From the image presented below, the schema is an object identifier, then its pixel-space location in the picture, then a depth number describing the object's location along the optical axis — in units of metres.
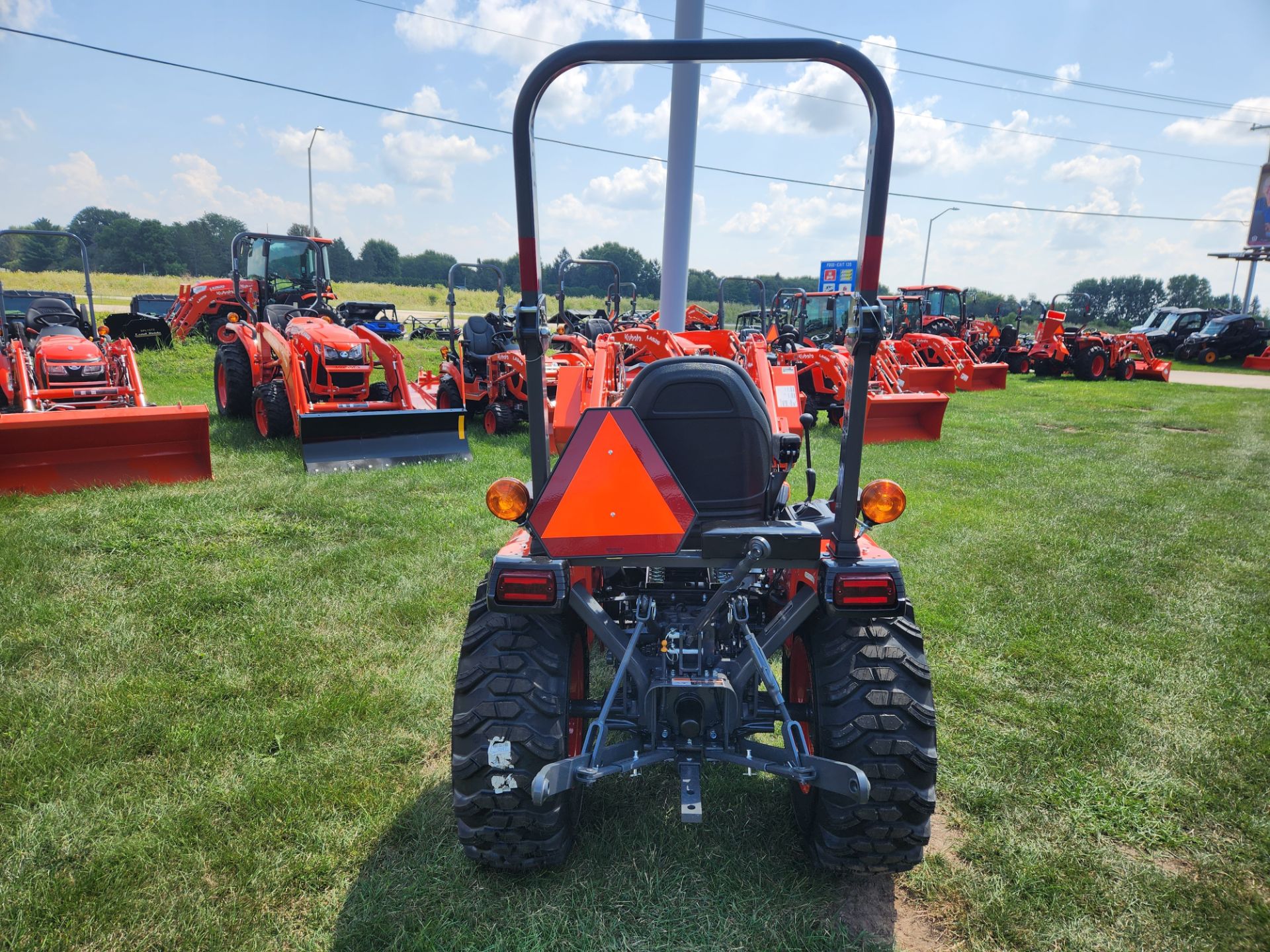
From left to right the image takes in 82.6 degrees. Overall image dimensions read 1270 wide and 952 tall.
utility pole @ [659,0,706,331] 6.02
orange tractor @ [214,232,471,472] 7.75
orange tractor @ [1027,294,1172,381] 18.66
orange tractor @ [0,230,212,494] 6.27
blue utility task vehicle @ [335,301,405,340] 21.16
